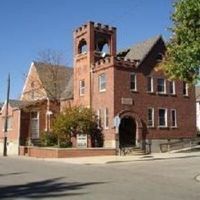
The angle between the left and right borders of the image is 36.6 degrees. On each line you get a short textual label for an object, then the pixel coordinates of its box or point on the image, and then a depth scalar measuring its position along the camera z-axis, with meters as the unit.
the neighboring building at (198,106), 42.67
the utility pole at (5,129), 30.24
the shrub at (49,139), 29.56
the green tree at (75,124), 27.28
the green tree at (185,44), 13.02
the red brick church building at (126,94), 27.76
